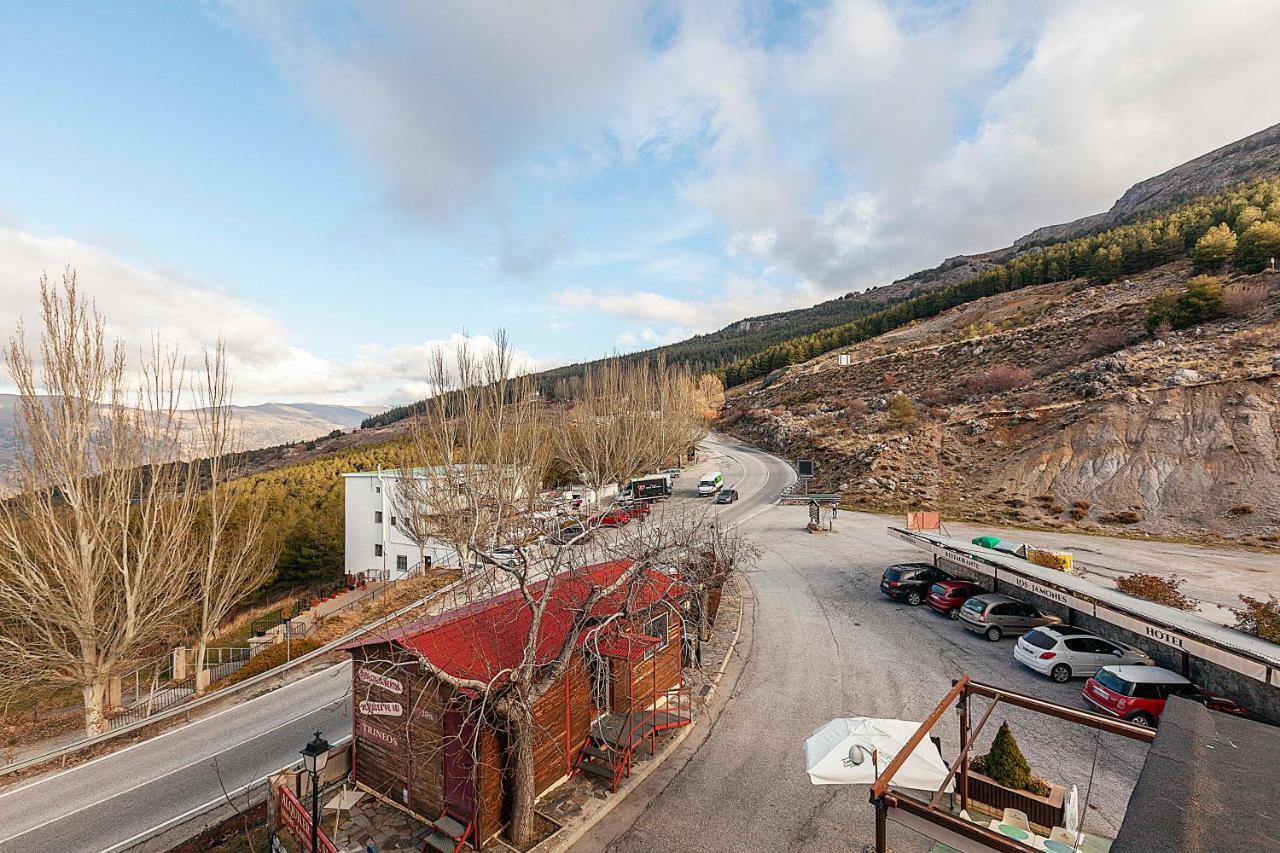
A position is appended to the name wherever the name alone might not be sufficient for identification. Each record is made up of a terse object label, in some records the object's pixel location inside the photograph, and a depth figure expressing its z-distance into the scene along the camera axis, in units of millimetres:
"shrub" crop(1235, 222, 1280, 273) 50250
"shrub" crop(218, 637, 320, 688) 20625
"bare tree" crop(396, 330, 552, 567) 23109
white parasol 9023
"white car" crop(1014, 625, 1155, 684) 16031
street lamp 8633
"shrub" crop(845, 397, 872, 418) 61219
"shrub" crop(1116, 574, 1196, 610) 16469
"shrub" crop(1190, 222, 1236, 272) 57938
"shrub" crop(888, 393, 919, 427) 53812
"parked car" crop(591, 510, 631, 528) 33597
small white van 46244
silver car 19078
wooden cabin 10289
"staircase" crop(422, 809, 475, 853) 9859
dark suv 22391
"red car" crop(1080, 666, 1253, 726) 13164
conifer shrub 9844
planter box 9531
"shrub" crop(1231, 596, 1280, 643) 12281
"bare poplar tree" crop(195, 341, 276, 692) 21031
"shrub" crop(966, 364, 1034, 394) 54219
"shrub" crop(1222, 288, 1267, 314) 44062
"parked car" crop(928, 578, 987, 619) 21161
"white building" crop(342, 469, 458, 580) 39656
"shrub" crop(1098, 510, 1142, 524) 32831
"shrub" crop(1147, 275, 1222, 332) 45812
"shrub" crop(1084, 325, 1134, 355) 50184
